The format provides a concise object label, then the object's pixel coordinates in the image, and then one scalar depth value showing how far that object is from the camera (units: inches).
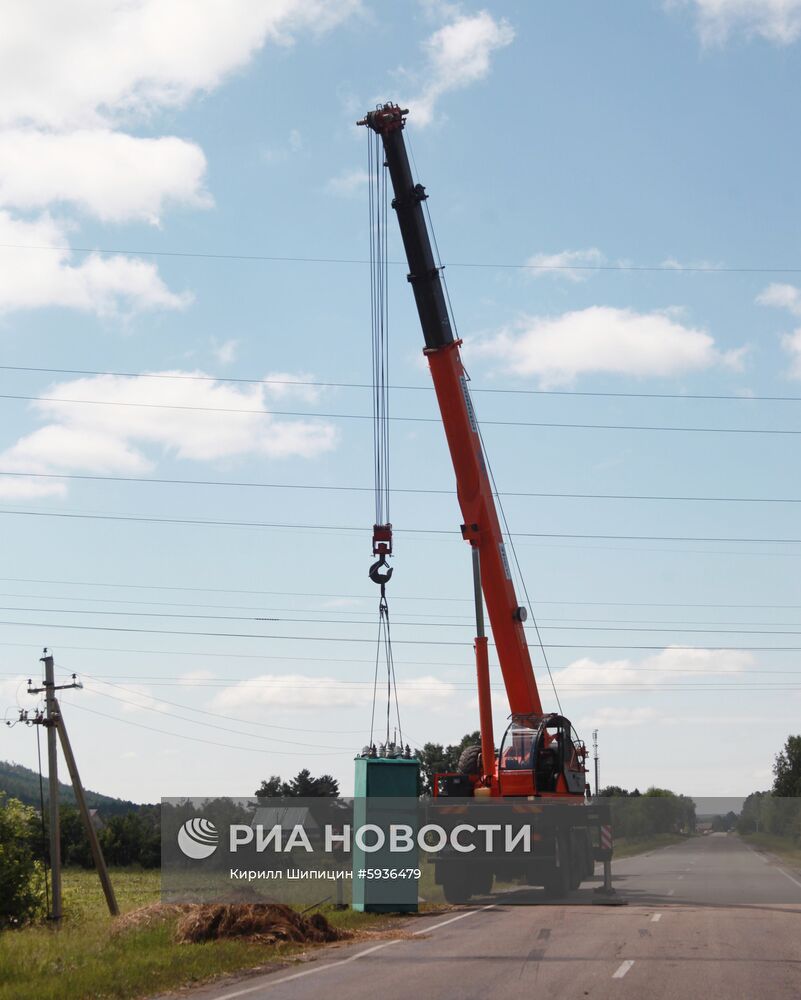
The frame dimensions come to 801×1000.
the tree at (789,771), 5171.3
